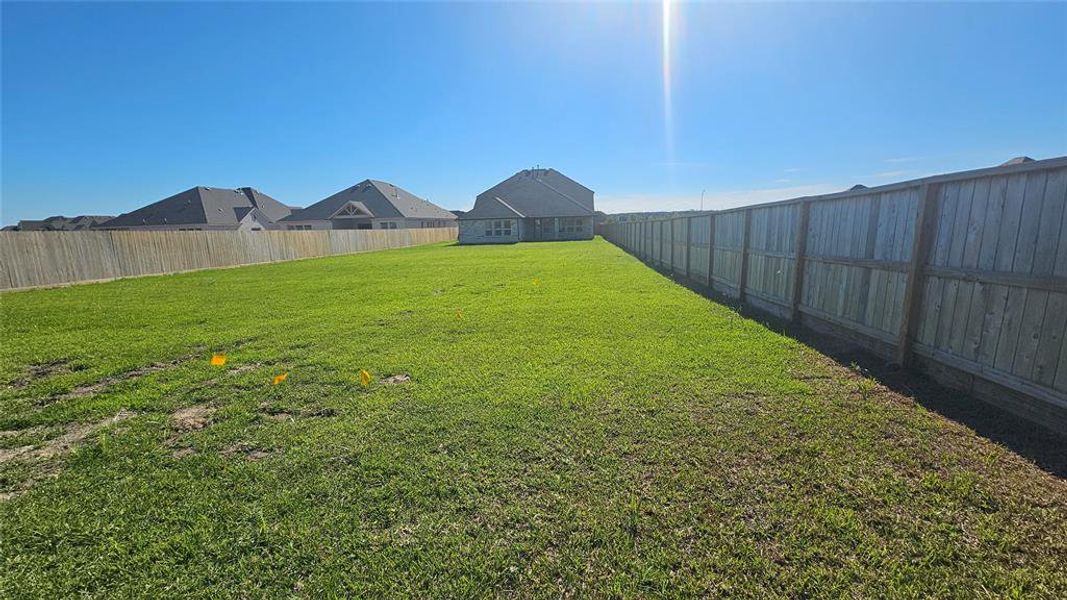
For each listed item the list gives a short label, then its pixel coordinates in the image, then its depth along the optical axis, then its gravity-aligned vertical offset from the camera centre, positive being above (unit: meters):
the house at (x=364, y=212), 46.19 +1.79
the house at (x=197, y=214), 41.12 +1.58
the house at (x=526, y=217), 41.06 +0.83
